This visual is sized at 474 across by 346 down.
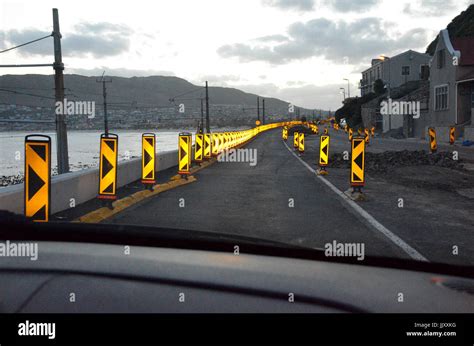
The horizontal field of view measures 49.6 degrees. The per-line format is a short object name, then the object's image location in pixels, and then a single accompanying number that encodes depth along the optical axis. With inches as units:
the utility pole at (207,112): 1944.8
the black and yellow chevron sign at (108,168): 365.7
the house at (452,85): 1706.4
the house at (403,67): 3673.7
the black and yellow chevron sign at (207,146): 842.4
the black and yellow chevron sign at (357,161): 453.7
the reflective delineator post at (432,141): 991.6
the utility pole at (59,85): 603.6
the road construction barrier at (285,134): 2184.1
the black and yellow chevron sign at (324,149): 682.2
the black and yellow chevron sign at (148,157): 468.4
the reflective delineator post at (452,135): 1380.3
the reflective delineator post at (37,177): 272.8
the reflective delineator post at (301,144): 1143.1
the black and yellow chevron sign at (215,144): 946.5
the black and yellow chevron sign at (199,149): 772.6
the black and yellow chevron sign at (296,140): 1241.5
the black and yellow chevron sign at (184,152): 579.5
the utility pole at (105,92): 1764.3
